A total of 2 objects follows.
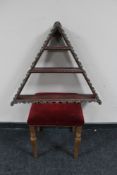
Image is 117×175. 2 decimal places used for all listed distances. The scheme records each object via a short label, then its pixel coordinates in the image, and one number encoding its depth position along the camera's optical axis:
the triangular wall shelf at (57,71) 1.61
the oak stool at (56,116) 1.67
